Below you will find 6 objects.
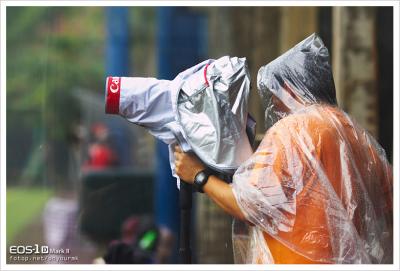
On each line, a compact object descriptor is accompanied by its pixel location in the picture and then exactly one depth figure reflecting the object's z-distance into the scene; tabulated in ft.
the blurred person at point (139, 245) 24.59
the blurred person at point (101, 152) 51.88
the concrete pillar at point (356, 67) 30.48
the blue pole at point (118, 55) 46.55
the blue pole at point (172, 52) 38.95
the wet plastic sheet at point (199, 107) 17.97
